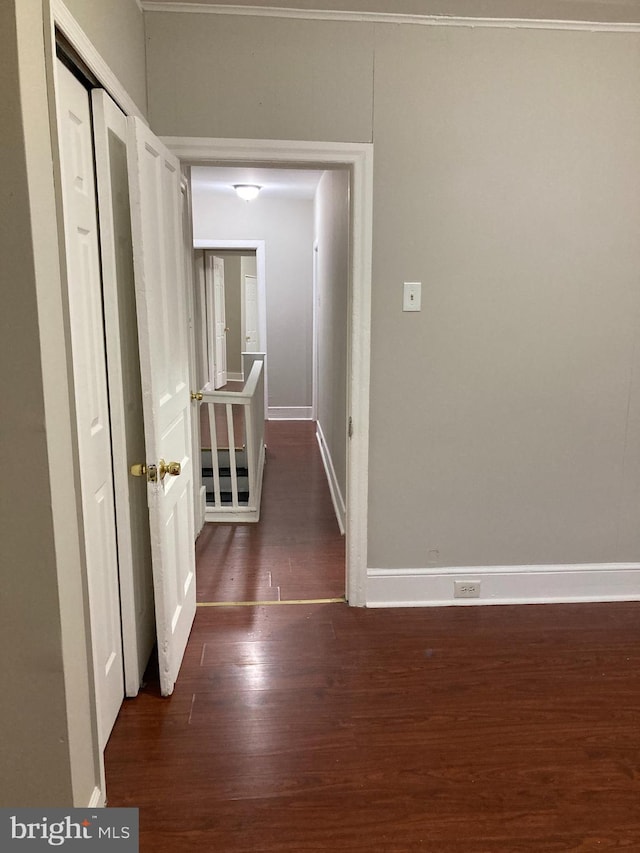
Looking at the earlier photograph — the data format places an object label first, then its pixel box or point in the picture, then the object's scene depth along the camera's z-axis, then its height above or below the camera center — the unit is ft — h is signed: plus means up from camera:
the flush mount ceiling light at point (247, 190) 20.10 +3.91
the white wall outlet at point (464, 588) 9.41 -4.25
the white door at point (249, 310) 31.45 -0.05
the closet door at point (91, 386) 5.28 -0.73
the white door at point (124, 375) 6.10 -0.73
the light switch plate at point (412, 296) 8.64 +0.19
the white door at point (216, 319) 28.19 -0.52
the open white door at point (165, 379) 6.36 -0.83
